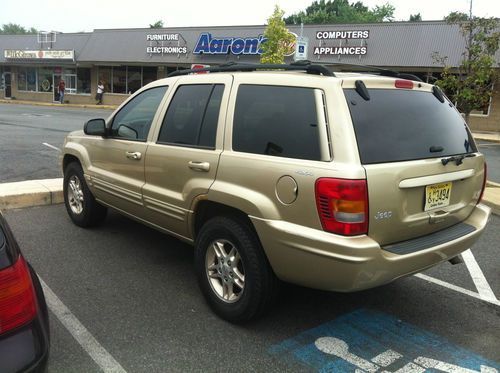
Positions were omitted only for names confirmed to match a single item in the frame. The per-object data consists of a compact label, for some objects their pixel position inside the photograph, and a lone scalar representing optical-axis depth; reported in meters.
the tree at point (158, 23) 86.62
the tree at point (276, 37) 16.62
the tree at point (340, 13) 67.06
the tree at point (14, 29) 137.50
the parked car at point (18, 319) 1.97
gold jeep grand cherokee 2.93
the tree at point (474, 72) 10.86
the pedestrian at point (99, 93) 32.73
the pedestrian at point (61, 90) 34.91
